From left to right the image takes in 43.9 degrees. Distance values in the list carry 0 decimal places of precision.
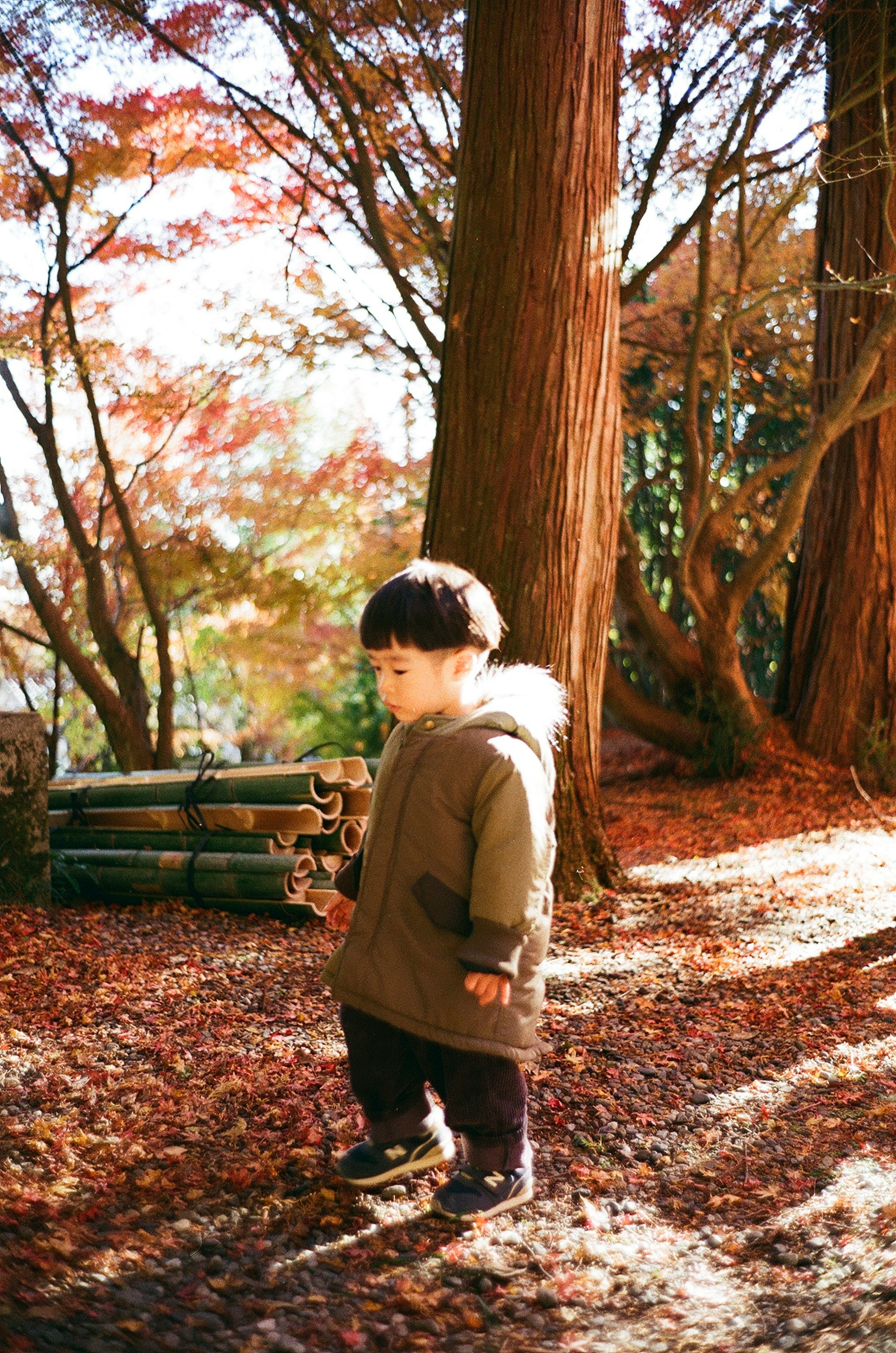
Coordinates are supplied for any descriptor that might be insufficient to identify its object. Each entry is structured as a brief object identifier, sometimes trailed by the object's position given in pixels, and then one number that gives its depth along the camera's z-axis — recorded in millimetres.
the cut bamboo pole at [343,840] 4445
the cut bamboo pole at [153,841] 4395
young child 2143
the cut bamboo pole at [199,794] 4359
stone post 4156
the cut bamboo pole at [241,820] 4332
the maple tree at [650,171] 6289
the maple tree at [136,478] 6801
